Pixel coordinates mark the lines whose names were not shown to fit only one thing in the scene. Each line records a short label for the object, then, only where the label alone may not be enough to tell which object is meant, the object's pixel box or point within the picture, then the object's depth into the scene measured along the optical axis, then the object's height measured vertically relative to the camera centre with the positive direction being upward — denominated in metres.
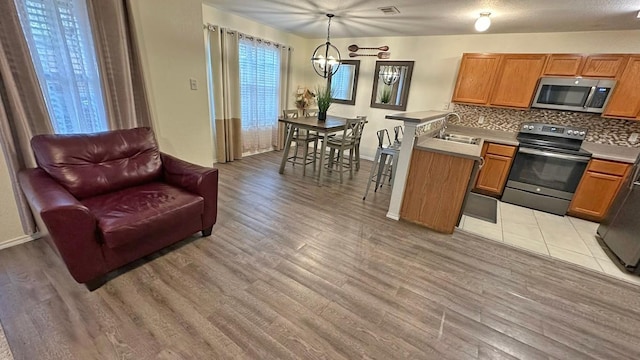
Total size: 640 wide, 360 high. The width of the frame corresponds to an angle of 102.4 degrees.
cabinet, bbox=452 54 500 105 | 3.60 +0.44
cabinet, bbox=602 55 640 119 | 2.91 +0.31
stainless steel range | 3.21 -0.63
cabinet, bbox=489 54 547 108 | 3.35 +0.44
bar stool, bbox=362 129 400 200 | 3.24 -0.72
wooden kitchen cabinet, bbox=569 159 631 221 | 3.00 -0.78
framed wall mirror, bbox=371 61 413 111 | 4.58 +0.31
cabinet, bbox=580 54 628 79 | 2.95 +0.62
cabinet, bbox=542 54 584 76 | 3.13 +0.62
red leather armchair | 1.53 -0.84
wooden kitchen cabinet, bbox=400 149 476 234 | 2.54 -0.82
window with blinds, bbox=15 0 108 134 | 1.91 +0.09
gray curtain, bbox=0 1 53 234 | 1.75 -0.23
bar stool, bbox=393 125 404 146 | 3.67 -0.48
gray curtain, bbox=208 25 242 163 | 3.91 -0.07
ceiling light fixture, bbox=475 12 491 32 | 2.71 +0.88
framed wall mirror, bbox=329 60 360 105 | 5.09 +0.29
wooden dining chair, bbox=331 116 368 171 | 4.02 -0.73
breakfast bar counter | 2.60 -0.51
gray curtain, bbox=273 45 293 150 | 5.07 +0.04
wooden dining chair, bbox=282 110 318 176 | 4.06 -0.67
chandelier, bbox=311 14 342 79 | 3.73 +0.51
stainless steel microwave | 3.04 +0.29
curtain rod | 3.73 +0.83
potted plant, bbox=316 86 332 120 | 3.91 -0.12
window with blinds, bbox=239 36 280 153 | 4.41 -0.02
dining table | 3.56 -0.41
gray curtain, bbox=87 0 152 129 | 2.17 +0.13
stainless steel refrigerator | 2.29 -0.93
